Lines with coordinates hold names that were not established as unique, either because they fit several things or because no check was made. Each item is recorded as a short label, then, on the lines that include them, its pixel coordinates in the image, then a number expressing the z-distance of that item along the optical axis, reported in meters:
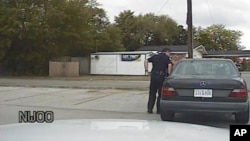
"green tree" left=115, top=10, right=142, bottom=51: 69.94
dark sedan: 8.35
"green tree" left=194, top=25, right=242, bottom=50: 92.11
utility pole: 22.08
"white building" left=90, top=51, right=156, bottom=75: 40.19
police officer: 10.70
